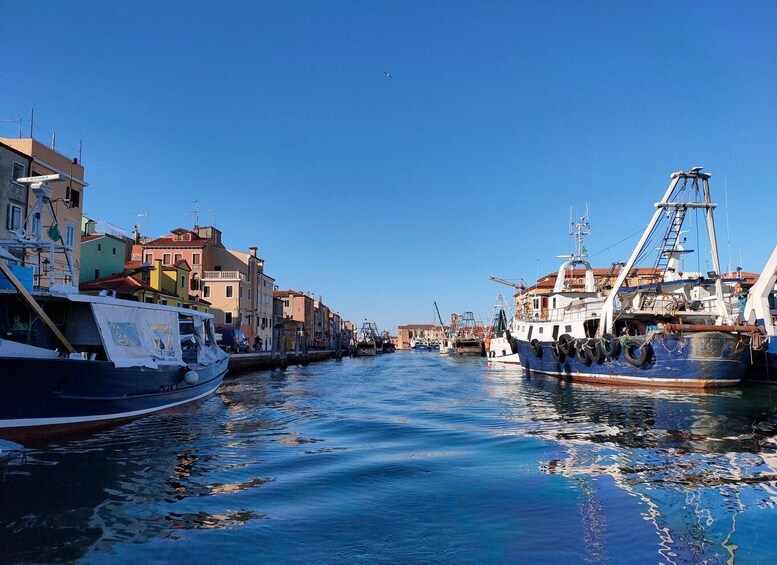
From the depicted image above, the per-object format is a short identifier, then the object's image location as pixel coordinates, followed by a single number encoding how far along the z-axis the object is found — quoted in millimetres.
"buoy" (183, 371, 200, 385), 18859
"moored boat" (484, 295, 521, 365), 60156
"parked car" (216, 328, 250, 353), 55594
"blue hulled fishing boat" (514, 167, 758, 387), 25734
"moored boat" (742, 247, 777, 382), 27000
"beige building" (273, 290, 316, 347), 101125
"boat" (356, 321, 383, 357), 104512
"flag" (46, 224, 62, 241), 16109
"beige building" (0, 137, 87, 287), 29391
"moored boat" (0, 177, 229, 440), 12281
